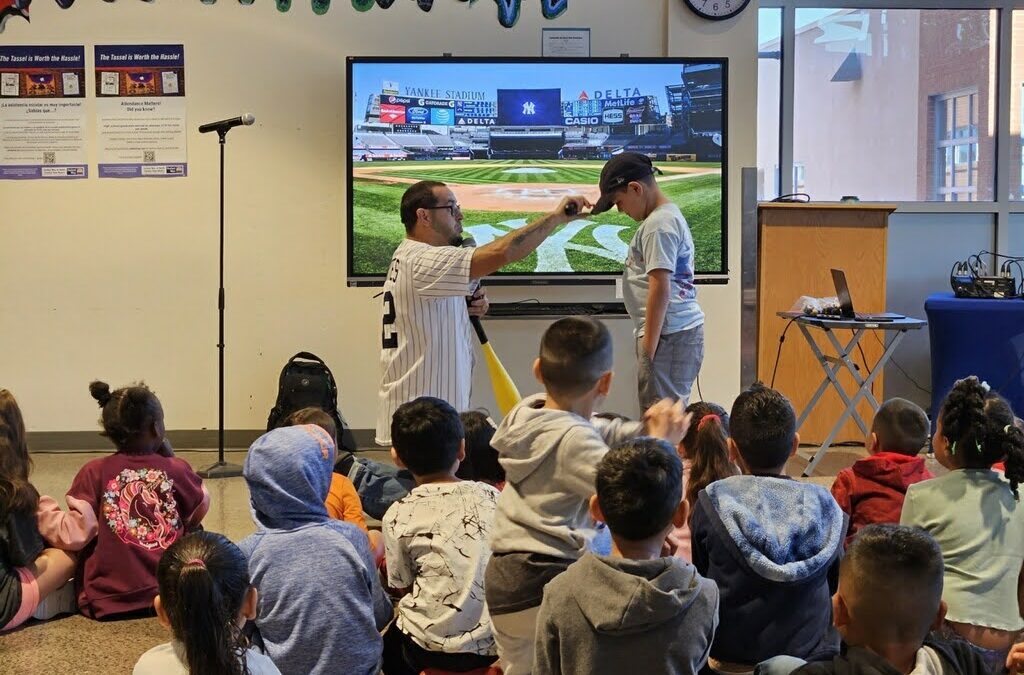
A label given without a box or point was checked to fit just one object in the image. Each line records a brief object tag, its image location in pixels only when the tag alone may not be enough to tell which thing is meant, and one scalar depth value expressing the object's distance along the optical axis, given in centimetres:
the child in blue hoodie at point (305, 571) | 224
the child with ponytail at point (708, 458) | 275
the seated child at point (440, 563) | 229
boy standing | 350
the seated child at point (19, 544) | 302
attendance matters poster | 569
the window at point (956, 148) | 639
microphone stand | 519
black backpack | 554
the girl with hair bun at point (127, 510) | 320
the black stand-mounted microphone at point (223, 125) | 514
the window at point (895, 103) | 635
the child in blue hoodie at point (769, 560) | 214
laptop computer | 493
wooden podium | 573
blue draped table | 540
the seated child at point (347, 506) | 314
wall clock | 568
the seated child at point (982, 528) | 235
